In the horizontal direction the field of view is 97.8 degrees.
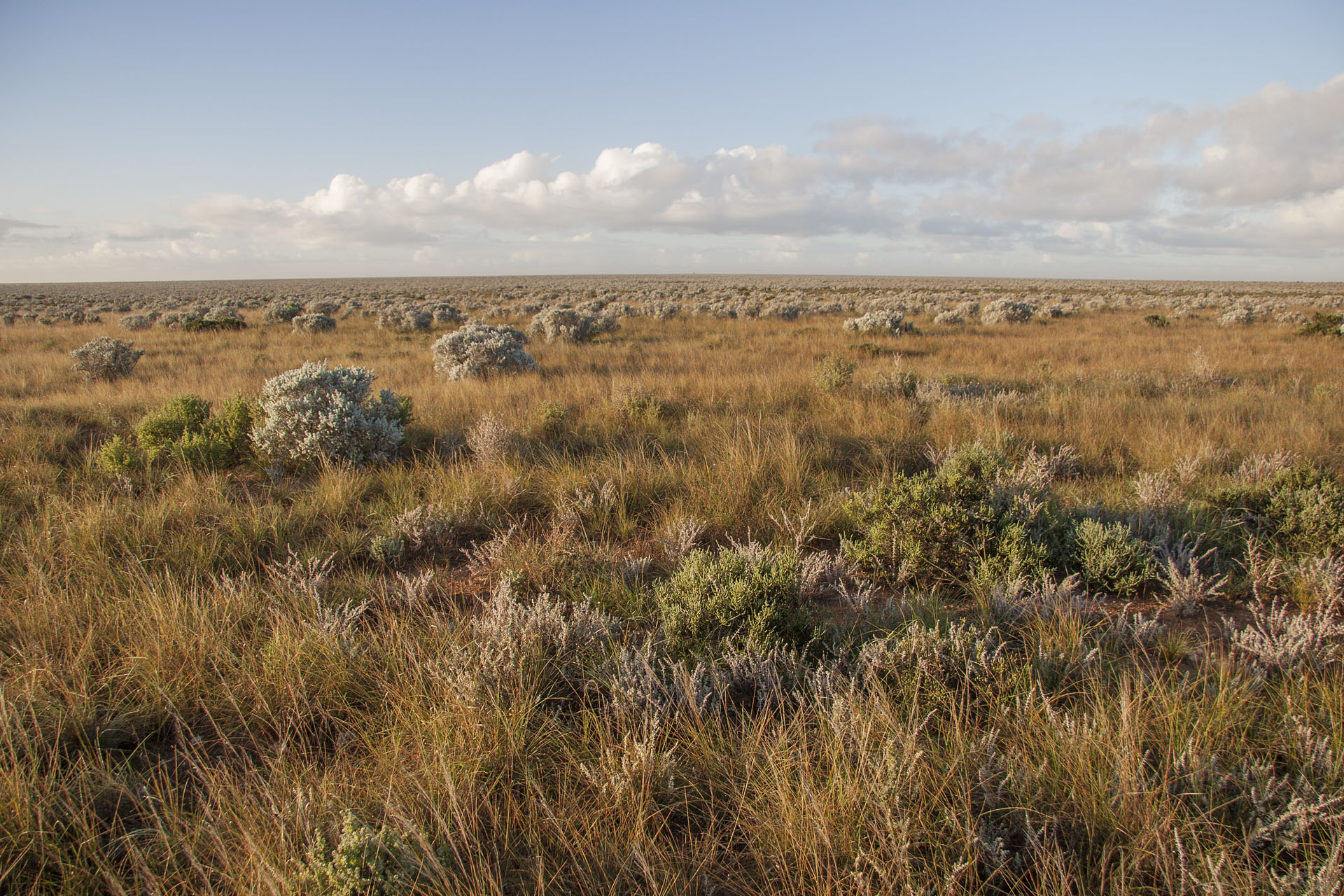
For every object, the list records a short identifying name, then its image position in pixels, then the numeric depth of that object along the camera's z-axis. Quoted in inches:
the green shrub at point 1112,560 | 121.7
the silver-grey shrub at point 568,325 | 606.2
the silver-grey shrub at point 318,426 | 207.2
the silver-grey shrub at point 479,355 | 392.8
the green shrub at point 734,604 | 100.2
